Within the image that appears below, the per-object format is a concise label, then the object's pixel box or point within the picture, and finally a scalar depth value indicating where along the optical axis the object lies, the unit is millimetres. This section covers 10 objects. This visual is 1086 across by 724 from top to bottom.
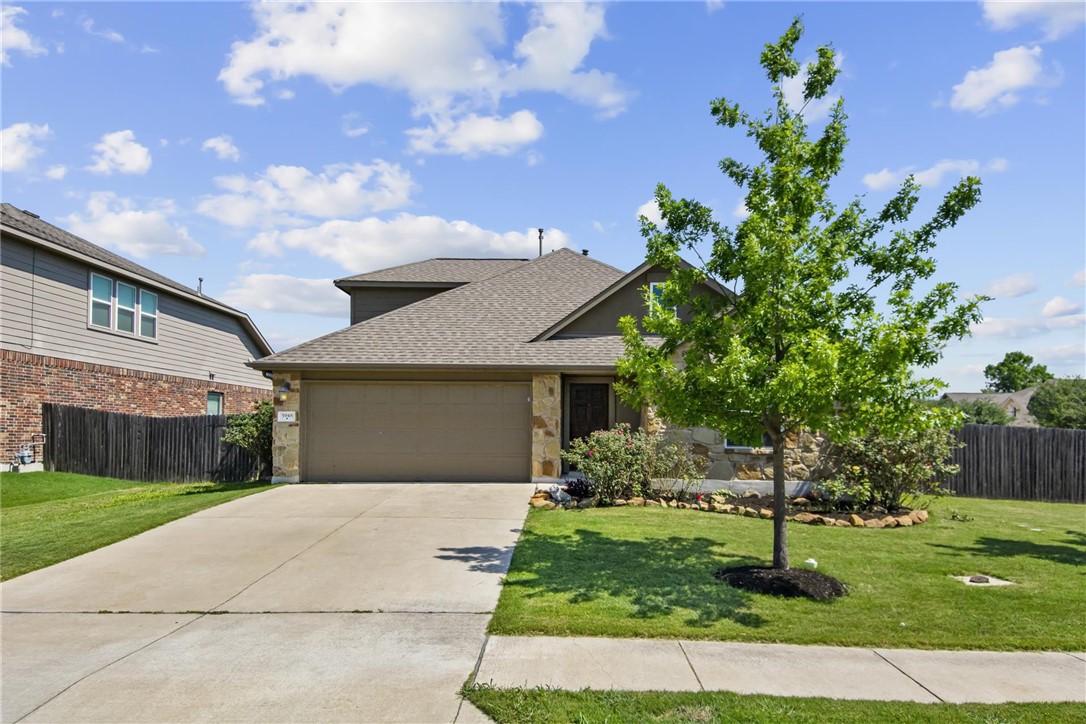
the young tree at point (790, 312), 6734
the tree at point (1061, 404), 31891
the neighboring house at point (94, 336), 15555
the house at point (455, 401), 14422
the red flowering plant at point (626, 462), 12383
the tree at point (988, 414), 48188
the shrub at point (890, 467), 12086
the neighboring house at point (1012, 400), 53938
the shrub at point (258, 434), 15609
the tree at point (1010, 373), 69319
